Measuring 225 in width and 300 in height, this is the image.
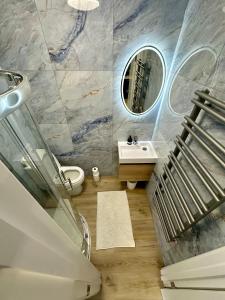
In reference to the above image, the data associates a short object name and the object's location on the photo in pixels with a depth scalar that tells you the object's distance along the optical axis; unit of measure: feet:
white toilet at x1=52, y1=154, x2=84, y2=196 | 6.11
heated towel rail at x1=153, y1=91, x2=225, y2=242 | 2.50
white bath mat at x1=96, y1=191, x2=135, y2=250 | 5.20
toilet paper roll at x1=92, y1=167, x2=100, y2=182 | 6.91
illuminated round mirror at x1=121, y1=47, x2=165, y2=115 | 4.57
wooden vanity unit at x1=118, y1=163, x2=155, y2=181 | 5.68
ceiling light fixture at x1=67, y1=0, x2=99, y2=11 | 3.57
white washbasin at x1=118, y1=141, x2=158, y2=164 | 5.50
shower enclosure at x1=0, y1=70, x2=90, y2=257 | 1.60
